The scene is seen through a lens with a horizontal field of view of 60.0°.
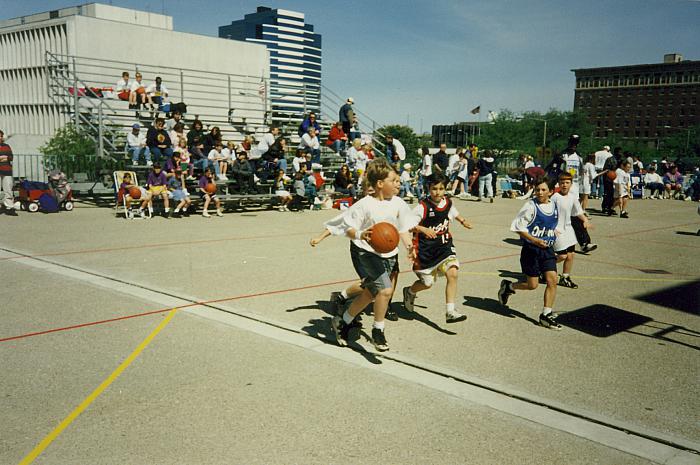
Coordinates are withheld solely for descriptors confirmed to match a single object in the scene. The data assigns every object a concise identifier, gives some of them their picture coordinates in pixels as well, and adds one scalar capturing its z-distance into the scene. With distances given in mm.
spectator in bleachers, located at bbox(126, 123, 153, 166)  18766
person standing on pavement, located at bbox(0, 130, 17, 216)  16266
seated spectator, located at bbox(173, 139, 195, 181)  17719
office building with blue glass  26802
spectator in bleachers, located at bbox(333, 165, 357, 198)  19562
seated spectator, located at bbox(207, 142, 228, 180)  19000
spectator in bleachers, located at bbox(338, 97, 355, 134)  22812
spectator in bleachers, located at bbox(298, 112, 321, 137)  21734
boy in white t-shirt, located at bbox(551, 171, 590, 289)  7871
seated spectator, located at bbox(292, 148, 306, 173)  20177
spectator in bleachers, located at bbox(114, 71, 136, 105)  22469
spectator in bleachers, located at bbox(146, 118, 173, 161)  18156
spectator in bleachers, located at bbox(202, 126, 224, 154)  19297
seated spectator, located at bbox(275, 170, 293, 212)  18812
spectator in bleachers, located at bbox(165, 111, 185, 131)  19969
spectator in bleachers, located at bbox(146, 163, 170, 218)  16209
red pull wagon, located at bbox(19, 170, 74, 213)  16900
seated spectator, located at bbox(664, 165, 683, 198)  29734
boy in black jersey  6484
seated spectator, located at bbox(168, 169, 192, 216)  16531
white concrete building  41094
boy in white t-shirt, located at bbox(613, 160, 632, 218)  17938
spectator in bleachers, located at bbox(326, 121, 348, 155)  23531
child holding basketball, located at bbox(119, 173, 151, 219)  15944
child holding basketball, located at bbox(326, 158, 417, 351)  5441
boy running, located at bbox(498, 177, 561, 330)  6434
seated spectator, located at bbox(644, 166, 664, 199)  29328
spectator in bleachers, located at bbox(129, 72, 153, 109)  22609
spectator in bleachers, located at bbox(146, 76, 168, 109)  23344
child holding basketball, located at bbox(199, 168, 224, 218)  17059
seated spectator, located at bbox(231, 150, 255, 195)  18641
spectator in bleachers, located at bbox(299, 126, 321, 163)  21594
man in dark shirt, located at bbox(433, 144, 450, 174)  23425
